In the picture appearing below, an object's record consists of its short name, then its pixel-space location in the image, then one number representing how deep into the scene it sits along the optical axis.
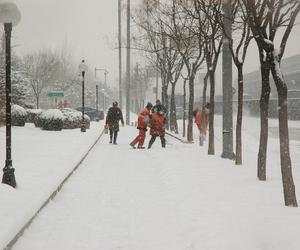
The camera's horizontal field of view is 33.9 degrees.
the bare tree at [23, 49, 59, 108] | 60.81
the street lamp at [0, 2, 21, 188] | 8.77
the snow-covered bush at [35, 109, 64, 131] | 27.25
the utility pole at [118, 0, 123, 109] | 40.13
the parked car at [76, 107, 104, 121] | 53.12
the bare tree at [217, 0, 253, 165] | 12.24
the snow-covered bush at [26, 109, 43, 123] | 33.72
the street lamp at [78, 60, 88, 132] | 27.70
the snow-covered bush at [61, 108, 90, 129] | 30.46
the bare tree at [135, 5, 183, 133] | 29.49
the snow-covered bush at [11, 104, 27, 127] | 27.23
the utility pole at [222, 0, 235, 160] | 14.36
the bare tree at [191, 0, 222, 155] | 15.66
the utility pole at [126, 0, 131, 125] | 36.69
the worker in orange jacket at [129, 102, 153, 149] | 18.54
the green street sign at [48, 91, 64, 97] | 31.52
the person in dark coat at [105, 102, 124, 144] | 20.59
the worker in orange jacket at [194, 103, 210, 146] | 19.69
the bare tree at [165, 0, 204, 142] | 21.23
